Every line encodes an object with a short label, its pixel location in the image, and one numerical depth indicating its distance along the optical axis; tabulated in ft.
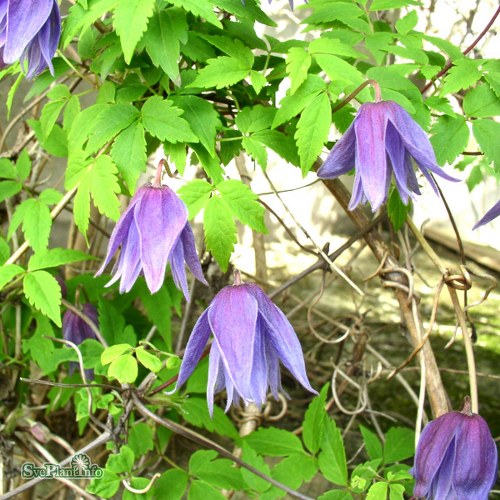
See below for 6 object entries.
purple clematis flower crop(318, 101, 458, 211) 1.34
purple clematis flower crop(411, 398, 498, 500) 1.36
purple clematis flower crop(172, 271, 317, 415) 1.32
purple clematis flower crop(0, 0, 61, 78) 1.42
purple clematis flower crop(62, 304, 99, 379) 1.83
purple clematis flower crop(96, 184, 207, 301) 1.34
